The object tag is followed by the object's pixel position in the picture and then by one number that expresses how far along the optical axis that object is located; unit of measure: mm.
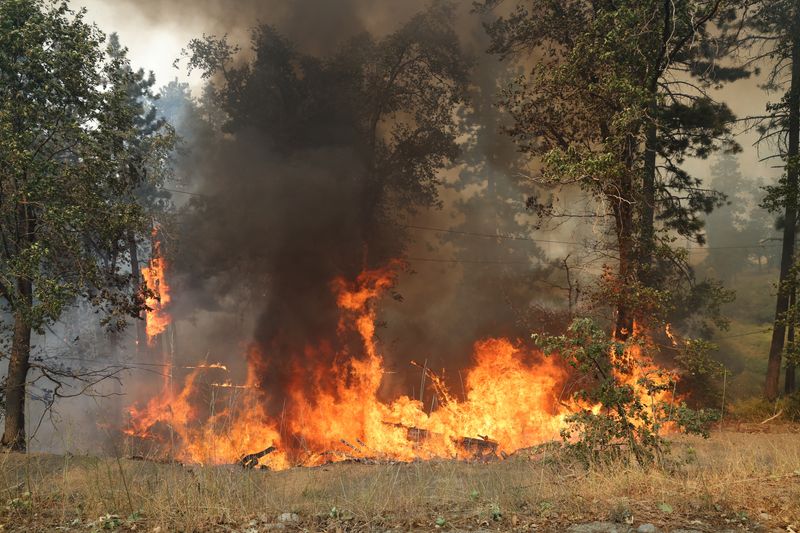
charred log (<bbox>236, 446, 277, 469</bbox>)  12935
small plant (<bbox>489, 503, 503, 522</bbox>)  4777
